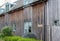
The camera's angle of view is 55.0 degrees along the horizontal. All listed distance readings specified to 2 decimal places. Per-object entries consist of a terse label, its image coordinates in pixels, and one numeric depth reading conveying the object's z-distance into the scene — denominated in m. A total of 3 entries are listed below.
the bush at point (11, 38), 5.43
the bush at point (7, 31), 7.30
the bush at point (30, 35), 5.94
